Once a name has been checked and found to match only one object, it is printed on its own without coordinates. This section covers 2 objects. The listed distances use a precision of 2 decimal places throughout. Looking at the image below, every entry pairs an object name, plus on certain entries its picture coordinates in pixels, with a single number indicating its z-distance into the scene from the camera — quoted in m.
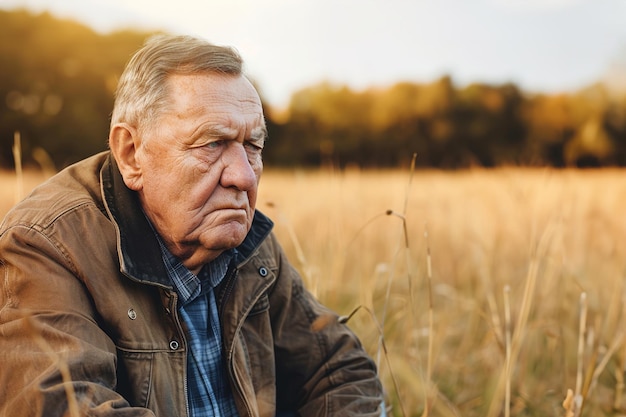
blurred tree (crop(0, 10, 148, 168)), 21.19
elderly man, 1.29
